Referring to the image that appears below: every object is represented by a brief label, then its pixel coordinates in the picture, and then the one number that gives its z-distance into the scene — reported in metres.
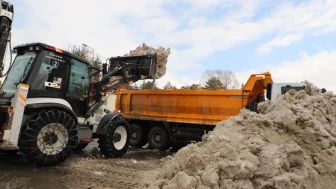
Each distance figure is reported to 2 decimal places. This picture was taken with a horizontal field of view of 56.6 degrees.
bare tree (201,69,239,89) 35.41
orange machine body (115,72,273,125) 8.75
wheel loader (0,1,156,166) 5.43
